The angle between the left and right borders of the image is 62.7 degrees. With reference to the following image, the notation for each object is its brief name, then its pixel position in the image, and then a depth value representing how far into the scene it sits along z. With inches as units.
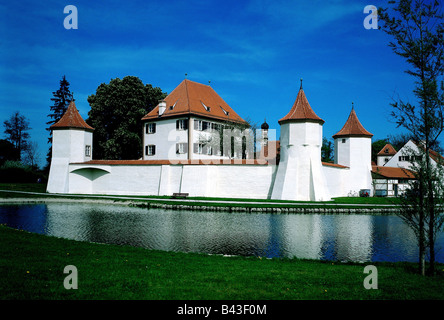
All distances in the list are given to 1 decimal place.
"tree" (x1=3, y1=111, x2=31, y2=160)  2157.1
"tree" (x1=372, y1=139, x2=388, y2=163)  2861.7
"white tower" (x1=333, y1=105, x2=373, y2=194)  1325.0
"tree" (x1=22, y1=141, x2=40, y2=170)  2270.1
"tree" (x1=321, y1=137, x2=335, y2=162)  2880.9
